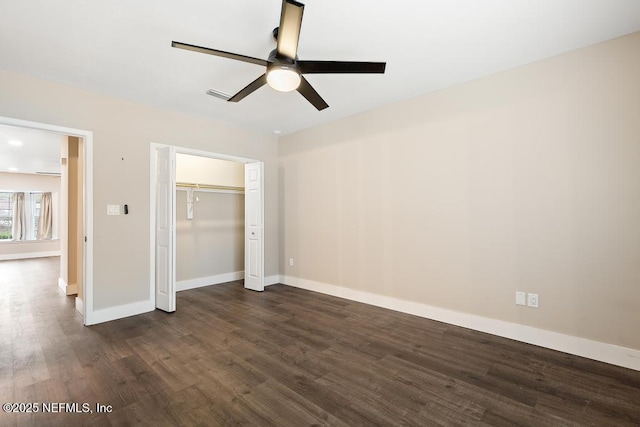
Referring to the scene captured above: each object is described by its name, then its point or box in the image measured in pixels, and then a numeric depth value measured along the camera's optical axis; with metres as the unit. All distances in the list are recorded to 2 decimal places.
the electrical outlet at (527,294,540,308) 2.79
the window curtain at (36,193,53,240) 9.30
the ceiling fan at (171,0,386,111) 1.83
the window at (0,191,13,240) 8.87
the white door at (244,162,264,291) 4.80
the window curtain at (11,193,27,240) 8.91
